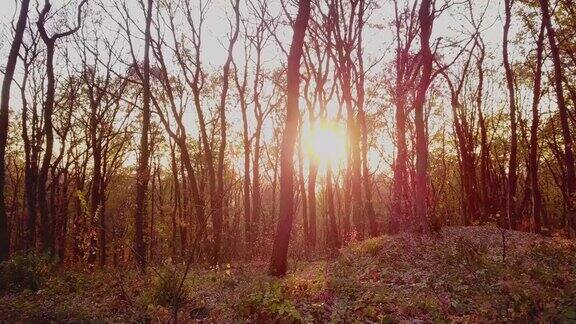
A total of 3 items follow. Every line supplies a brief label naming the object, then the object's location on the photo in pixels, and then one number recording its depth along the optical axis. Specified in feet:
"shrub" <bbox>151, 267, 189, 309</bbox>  25.16
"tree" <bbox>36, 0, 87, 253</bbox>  49.14
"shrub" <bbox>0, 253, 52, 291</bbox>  34.68
